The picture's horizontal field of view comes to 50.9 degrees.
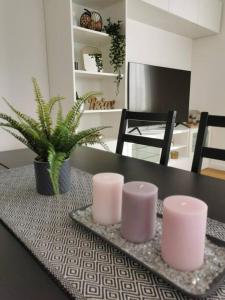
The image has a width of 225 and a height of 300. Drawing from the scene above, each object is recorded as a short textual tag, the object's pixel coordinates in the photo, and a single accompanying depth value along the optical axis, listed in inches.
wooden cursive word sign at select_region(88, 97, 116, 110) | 93.5
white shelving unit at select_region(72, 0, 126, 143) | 87.2
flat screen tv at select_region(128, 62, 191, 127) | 110.3
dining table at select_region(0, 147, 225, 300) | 15.7
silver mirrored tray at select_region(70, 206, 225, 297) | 15.6
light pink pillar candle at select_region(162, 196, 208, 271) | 16.4
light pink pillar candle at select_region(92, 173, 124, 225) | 22.5
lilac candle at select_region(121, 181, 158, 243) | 19.5
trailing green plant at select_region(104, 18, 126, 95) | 88.8
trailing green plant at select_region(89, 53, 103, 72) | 93.1
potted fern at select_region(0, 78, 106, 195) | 29.3
